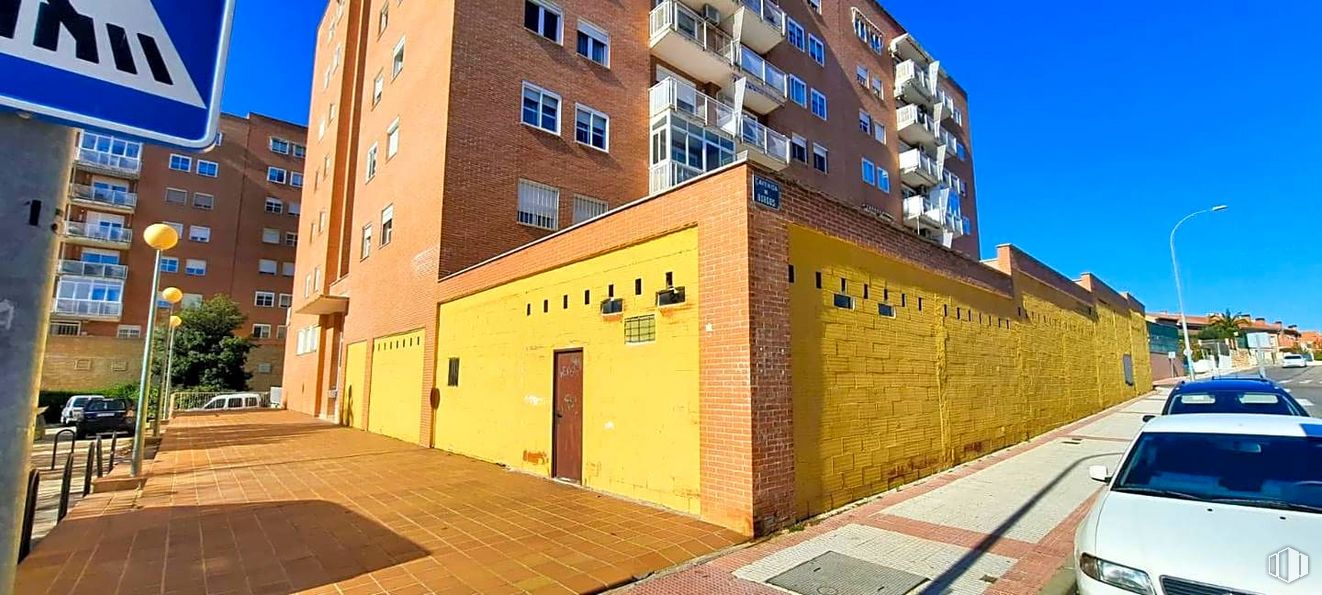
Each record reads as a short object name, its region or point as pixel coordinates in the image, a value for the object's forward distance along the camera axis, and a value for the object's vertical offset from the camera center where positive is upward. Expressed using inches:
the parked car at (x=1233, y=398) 339.6 -15.6
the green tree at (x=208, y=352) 1389.0 +46.3
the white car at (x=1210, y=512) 132.4 -36.5
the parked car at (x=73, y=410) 931.5 -62.5
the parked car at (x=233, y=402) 1117.7 -59.4
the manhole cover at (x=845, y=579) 189.0 -69.0
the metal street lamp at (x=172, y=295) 487.2 +64.6
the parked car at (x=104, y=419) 858.8 -70.5
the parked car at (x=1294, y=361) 2396.7 +46.5
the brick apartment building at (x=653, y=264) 274.8 +75.9
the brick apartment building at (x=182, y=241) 1502.2 +382.9
